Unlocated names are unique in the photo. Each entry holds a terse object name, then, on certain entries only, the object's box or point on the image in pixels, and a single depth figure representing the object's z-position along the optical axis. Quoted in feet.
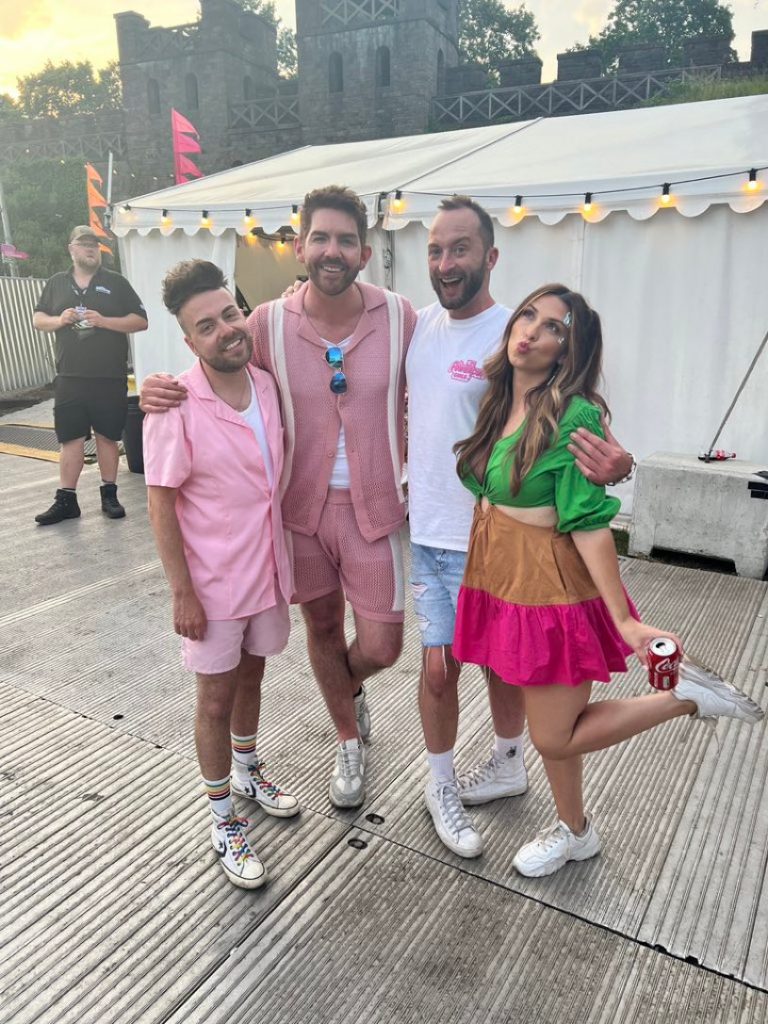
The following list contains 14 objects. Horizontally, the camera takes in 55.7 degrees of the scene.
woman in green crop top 6.17
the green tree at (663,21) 137.08
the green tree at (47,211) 112.47
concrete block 15.43
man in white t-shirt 7.28
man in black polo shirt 19.26
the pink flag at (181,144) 42.41
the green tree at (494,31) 149.38
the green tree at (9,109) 170.40
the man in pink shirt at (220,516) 6.93
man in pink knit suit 7.73
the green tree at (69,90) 180.24
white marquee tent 17.35
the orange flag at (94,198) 44.45
